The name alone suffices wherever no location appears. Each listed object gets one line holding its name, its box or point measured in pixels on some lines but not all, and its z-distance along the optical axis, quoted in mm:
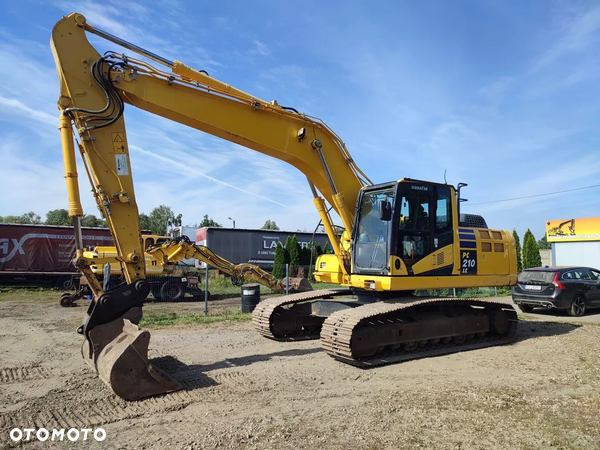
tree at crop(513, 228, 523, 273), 24716
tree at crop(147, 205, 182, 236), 84125
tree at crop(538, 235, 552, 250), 79875
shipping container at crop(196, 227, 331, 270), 30641
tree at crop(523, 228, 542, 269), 24219
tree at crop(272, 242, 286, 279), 26656
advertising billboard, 31859
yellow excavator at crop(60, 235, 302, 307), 17875
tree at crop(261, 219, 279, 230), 105044
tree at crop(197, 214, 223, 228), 87588
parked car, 12883
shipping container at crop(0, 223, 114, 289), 22969
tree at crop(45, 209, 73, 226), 83738
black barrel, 14195
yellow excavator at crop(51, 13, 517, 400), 6254
